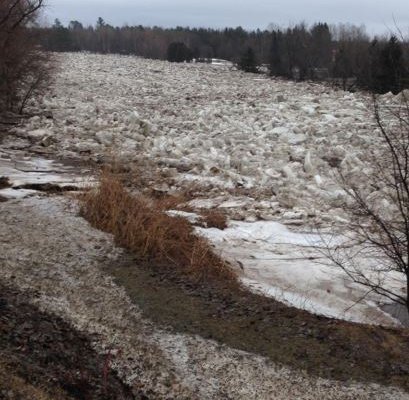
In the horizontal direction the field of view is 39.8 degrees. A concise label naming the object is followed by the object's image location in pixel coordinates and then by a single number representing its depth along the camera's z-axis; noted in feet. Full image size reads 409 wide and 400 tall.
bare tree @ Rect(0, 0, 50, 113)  39.22
